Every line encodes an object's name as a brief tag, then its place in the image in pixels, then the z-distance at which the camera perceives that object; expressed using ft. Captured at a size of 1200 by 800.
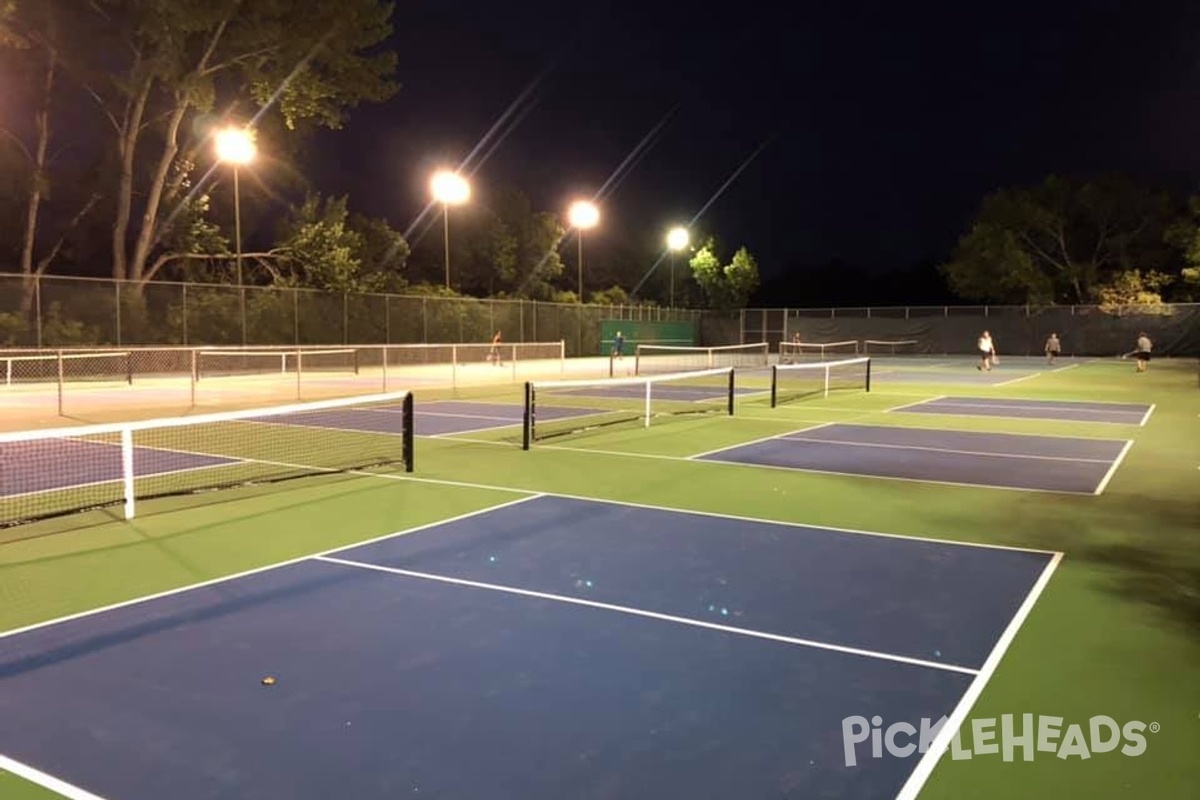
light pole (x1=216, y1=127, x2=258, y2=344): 102.17
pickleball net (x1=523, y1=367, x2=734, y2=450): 49.78
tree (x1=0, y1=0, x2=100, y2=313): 116.98
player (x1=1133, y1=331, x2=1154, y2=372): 110.01
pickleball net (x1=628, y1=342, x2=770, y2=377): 117.34
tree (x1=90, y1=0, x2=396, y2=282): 108.37
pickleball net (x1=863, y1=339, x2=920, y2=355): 179.17
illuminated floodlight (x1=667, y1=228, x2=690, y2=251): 180.03
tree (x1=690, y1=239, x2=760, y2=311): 204.44
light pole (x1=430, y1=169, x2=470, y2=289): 124.57
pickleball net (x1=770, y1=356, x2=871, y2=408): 72.90
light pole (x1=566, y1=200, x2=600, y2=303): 146.00
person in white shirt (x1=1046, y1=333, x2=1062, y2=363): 135.33
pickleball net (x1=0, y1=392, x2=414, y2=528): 30.73
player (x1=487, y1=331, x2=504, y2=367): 104.02
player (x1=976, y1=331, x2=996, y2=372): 113.60
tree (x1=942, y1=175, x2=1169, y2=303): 196.44
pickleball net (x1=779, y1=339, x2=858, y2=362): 142.45
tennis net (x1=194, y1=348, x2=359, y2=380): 88.94
